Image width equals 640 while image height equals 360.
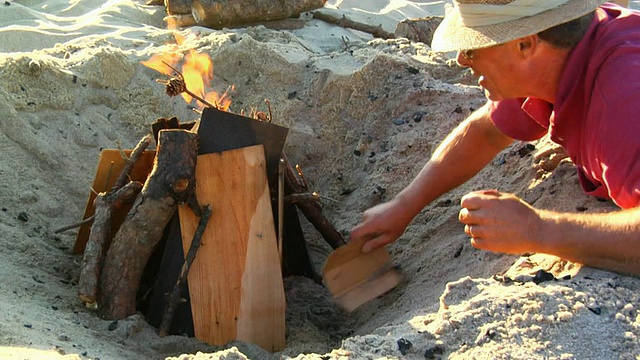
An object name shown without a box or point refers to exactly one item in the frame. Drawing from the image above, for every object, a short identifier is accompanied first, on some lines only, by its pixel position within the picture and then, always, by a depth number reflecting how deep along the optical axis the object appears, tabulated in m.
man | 2.22
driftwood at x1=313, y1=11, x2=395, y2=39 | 7.30
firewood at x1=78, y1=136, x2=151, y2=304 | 3.00
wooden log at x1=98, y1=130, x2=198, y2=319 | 3.04
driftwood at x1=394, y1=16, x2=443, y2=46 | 6.62
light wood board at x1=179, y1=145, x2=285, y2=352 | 3.06
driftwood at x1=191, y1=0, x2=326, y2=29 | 6.57
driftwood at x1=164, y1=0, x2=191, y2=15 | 6.93
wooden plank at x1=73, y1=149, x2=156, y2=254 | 3.49
